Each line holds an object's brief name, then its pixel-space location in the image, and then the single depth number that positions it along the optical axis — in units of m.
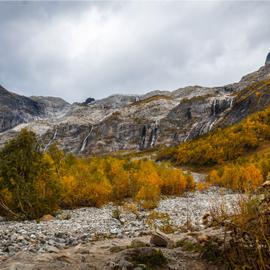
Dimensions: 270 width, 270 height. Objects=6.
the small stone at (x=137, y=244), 10.37
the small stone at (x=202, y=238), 8.27
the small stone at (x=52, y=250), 11.03
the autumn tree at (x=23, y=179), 24.83
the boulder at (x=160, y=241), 10.55
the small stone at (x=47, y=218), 23.36
